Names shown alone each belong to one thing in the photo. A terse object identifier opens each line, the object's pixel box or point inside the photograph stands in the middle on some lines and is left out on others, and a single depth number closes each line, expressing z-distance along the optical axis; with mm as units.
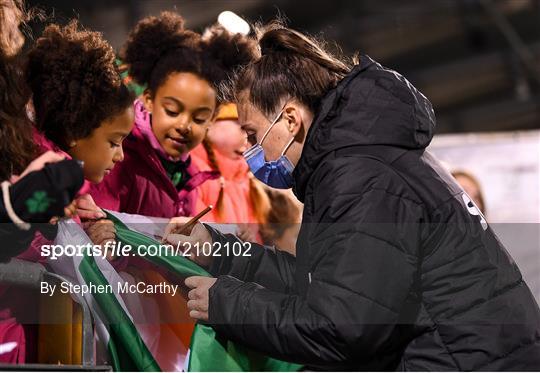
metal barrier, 2238
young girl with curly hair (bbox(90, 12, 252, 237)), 2613
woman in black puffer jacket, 2086
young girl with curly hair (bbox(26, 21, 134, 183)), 2297
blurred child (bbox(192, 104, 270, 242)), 2780
